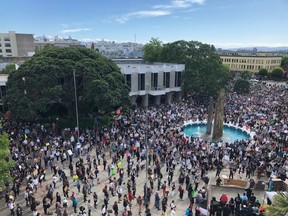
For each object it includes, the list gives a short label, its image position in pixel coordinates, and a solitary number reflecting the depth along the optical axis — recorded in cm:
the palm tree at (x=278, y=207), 967
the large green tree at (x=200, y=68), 4272
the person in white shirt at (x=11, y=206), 1505
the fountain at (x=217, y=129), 2789
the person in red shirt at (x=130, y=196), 1614
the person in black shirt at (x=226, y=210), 1430
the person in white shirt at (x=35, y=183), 1745
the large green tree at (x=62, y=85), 2728
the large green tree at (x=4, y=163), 1473
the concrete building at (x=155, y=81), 4125
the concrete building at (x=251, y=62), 8994
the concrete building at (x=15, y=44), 8881
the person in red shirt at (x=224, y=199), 1504
